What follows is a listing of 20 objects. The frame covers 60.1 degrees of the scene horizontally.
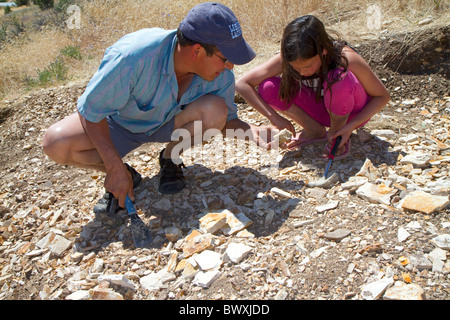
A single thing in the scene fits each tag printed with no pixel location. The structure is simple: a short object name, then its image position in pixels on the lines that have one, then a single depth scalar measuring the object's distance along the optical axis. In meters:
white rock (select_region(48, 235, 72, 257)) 2.10
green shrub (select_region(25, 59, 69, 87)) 4.92
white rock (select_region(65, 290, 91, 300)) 1.75
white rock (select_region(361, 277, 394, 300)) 1.53
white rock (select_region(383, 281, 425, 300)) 1.48
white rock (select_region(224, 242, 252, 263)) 1.81
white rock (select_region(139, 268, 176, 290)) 1.79
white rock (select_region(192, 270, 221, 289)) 1.71
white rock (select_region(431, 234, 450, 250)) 1.68
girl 2.12
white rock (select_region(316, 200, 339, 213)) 2.07
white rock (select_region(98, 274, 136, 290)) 1.77
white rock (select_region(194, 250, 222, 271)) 1.80
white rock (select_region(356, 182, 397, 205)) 2.05
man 1.93
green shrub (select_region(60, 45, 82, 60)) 5.50
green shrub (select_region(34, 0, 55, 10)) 15.66
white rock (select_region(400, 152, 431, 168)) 2.31
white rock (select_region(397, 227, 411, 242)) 1.77
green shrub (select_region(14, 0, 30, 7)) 22.69
